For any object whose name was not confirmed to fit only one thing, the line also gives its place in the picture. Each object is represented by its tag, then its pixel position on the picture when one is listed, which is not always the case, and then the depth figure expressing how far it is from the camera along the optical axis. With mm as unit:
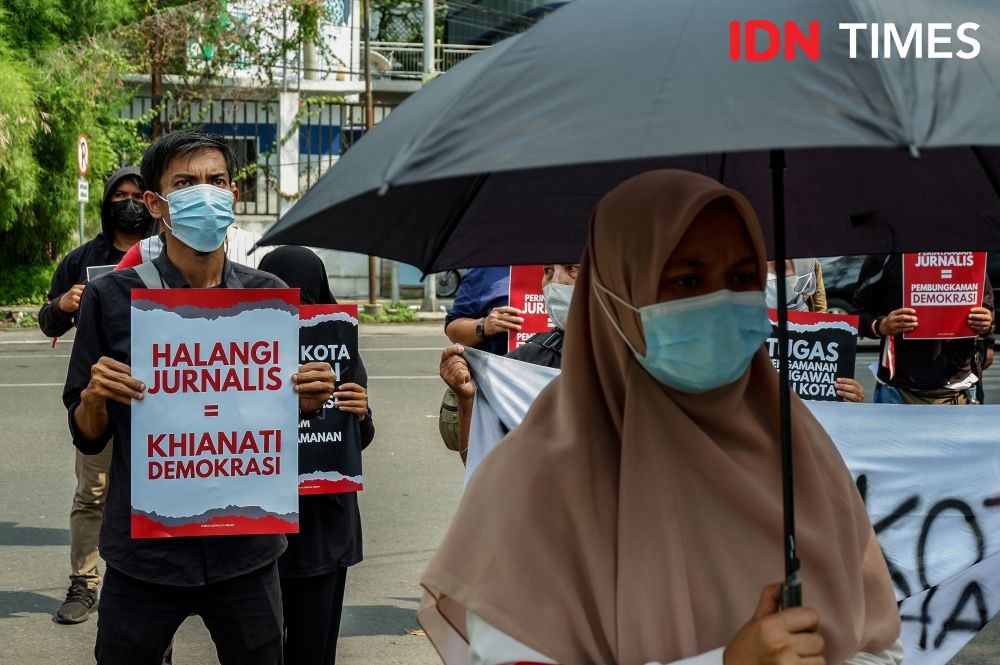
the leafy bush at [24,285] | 22344
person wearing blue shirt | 5242
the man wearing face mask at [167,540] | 3373
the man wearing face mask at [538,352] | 4367
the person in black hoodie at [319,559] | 4262
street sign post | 18250
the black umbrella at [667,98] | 1855
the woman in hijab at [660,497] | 2135
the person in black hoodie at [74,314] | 5812
